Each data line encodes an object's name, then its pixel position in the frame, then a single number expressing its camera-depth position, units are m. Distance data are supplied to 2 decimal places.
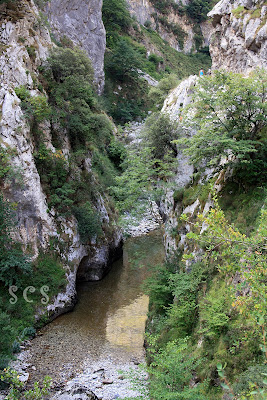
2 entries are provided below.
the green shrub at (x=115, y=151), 29.86
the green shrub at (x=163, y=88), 31.98
